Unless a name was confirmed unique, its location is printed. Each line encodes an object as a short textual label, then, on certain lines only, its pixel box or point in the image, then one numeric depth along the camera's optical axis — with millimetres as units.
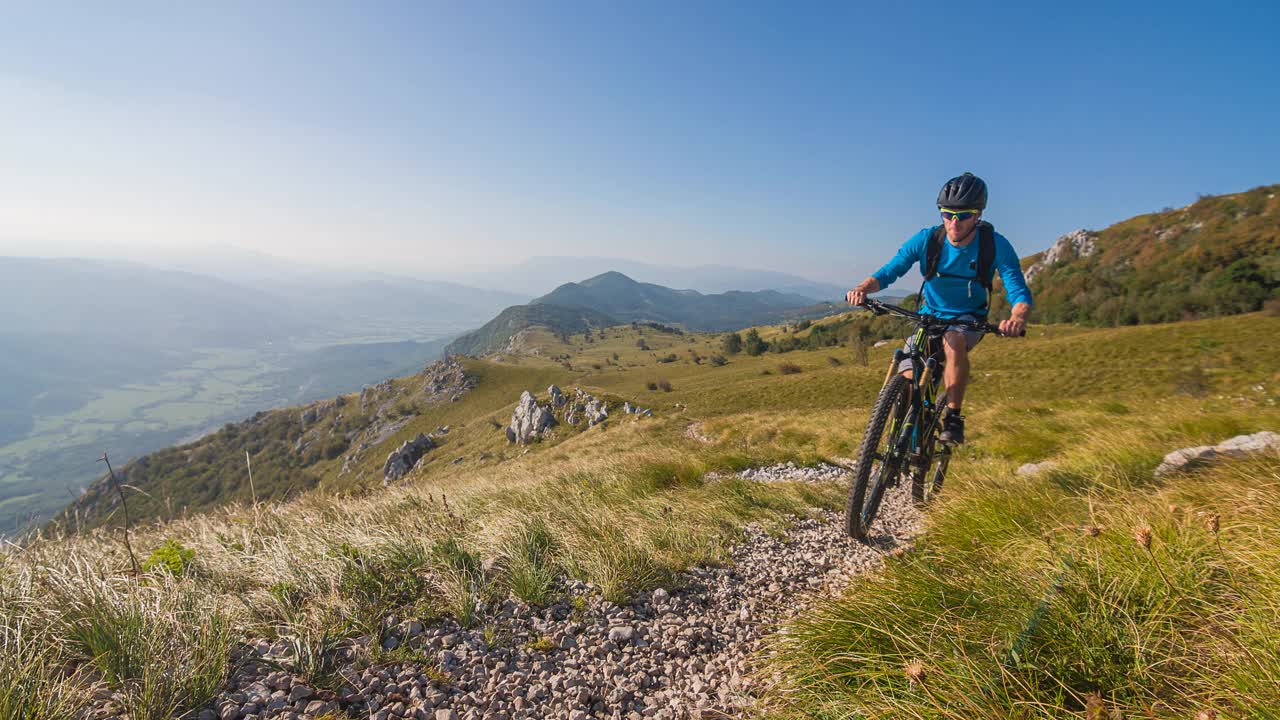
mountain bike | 5242
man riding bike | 5129
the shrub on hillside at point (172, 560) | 3928
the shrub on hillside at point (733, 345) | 127000
